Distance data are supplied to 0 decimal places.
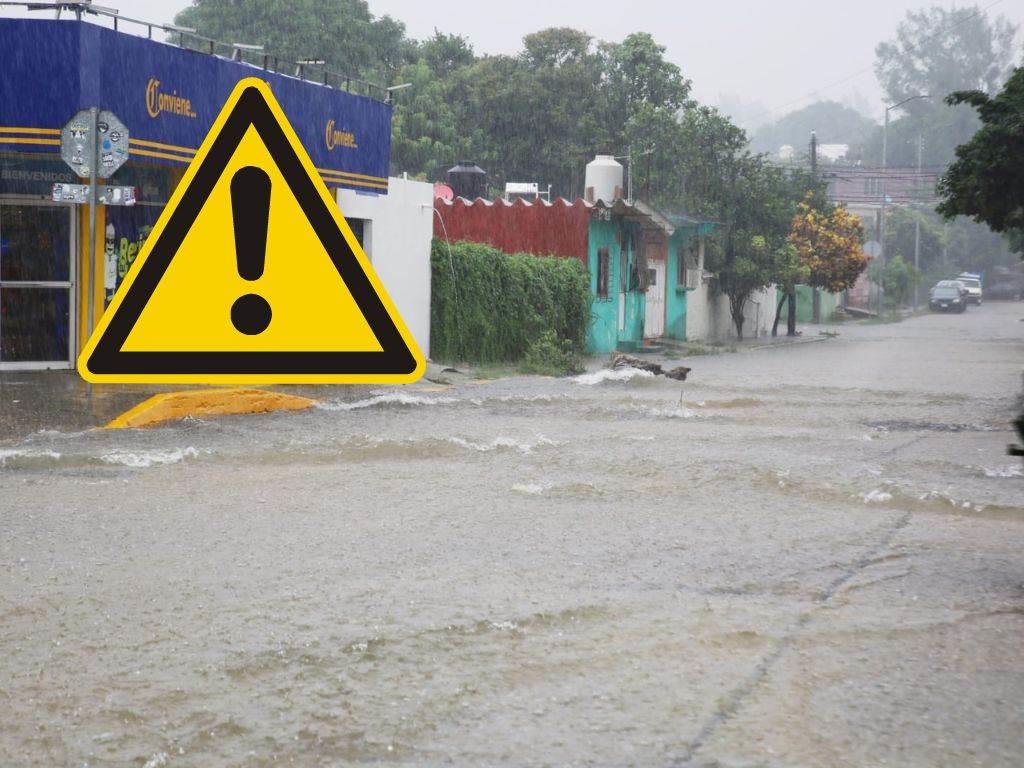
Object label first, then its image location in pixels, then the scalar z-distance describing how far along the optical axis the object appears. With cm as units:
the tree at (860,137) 13012
